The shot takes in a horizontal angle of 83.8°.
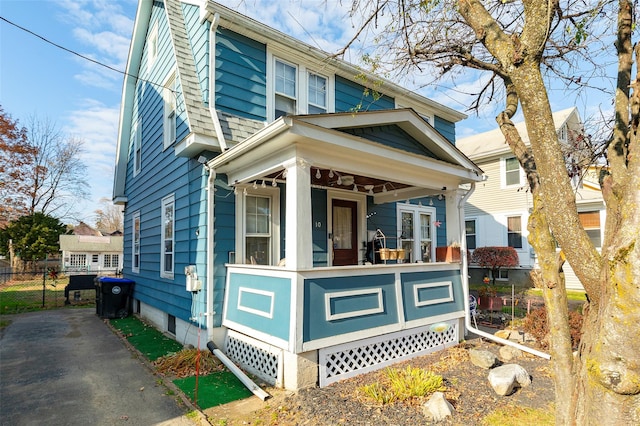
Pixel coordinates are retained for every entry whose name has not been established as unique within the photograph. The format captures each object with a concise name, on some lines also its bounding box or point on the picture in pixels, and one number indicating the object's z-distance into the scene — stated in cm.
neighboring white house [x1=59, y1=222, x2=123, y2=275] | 2868
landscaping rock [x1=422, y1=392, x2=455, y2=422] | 375
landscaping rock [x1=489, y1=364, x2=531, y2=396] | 438
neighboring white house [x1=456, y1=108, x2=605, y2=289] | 1445
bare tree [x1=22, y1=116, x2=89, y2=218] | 2616
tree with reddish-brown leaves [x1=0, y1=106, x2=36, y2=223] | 2131
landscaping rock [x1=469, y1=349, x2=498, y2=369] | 530
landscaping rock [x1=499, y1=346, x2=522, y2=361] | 582
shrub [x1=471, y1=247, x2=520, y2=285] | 1534
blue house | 472
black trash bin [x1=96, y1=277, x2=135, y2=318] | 980
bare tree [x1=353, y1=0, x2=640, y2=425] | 196
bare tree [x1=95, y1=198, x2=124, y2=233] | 4744
